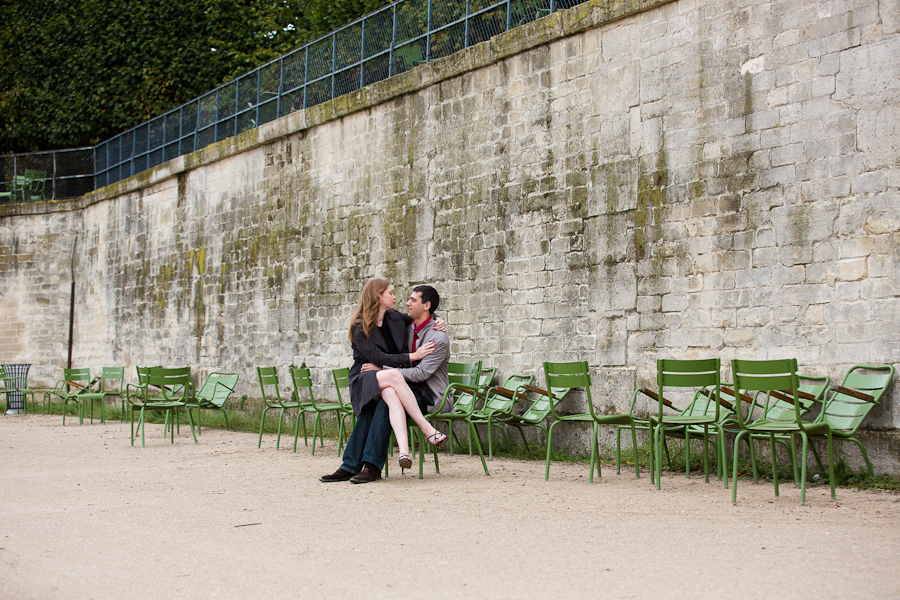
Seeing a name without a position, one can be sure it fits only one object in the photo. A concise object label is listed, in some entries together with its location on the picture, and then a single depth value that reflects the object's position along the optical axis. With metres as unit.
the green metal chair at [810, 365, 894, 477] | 5.71
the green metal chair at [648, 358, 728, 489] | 5.68
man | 6.21
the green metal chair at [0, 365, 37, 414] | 15.67
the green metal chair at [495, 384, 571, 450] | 7.66
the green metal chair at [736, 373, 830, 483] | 6.02
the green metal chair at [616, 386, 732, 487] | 6.21
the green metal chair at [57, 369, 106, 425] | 12.63
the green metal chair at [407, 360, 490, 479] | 6.59
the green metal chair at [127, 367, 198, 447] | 9.99
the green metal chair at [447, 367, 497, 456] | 8.79
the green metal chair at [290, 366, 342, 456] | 8.30
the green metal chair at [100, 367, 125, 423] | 13.96
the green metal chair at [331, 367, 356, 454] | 7.89
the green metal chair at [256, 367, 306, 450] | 8.89
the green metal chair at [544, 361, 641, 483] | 6.08
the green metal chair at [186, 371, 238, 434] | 10.72
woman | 6.21
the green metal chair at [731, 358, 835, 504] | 5.02
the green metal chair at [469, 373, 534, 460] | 7.65
